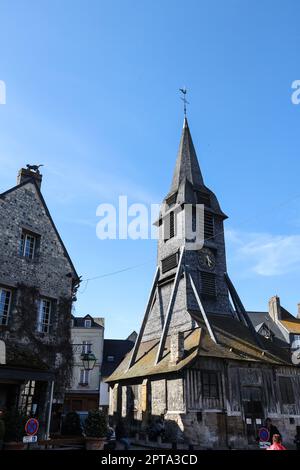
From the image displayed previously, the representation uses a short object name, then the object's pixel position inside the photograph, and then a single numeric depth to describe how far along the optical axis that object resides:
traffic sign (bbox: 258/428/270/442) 8.38
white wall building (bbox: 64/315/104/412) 31.16
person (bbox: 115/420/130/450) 16.66
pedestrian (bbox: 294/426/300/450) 16.41
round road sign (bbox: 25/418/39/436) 7.96
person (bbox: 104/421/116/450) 11.55
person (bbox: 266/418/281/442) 10.59
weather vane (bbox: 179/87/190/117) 31.64
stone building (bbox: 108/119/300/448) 17.02
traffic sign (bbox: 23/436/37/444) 7.87
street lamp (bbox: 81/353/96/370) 13.27
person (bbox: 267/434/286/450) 6.90
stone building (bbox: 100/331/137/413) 31.56
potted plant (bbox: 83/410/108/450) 10.43
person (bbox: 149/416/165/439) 16.52
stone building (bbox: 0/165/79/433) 12.59
